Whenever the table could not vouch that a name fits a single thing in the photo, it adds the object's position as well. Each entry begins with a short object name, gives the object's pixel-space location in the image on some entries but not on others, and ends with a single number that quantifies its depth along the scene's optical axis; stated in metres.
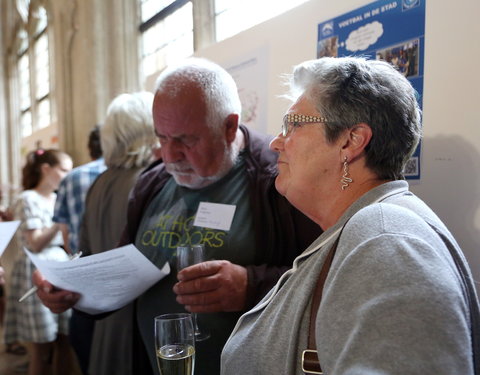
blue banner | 1.35
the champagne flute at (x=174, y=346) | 1.01
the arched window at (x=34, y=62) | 7.81
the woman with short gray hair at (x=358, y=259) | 0.58
